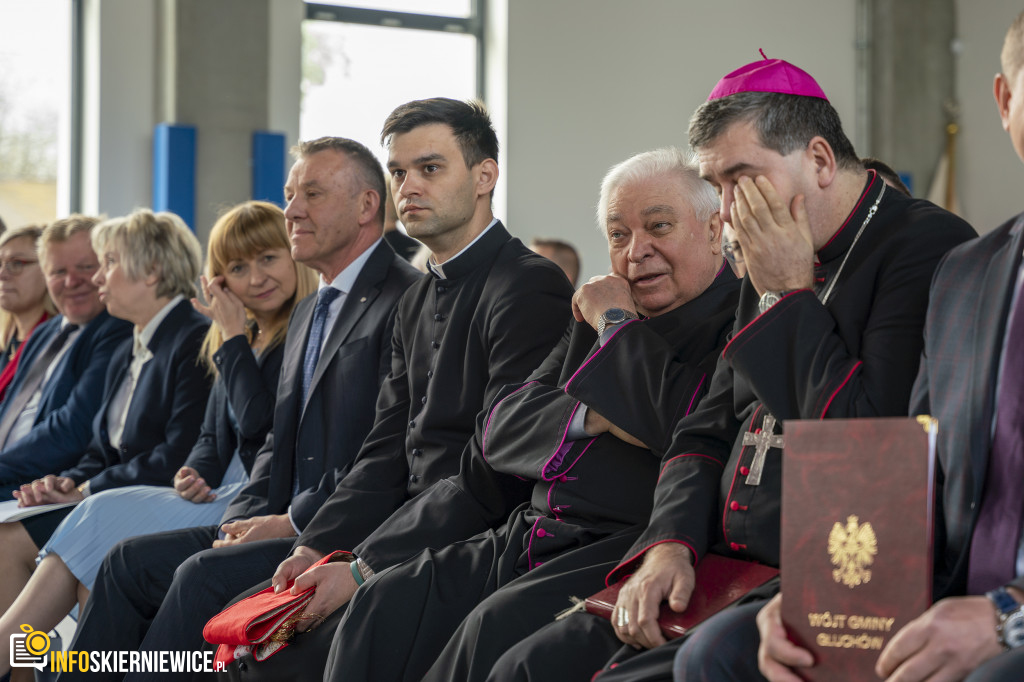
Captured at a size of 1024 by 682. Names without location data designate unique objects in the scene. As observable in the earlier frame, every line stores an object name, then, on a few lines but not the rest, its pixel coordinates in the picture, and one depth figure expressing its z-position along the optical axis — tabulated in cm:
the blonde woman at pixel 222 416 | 372
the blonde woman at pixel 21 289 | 551
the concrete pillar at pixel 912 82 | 994
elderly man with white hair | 241
